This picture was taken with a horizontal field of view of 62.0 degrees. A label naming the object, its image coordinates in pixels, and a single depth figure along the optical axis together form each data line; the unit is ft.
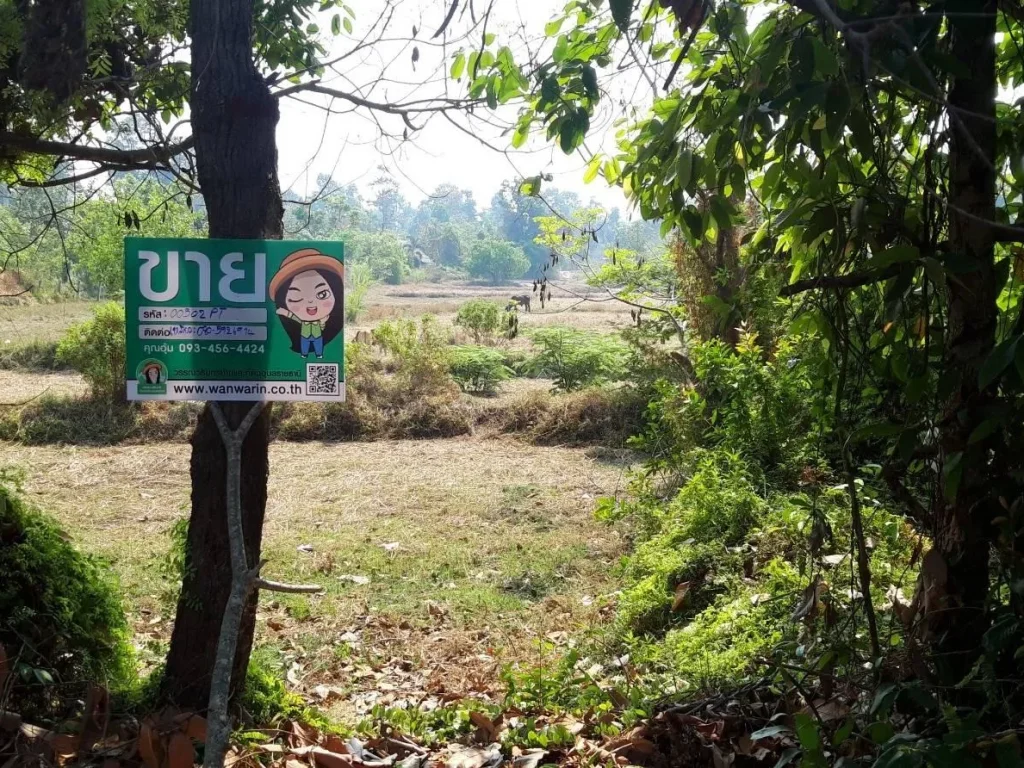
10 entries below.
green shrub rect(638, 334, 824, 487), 17.79
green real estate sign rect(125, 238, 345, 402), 7.58
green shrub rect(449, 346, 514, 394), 41.75
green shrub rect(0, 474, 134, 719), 8.59
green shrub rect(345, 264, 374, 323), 57.57
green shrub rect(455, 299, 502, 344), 51.75
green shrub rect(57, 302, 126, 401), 35.60
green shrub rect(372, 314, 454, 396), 38.45
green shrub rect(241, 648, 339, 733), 9.41
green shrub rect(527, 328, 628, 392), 40.45
